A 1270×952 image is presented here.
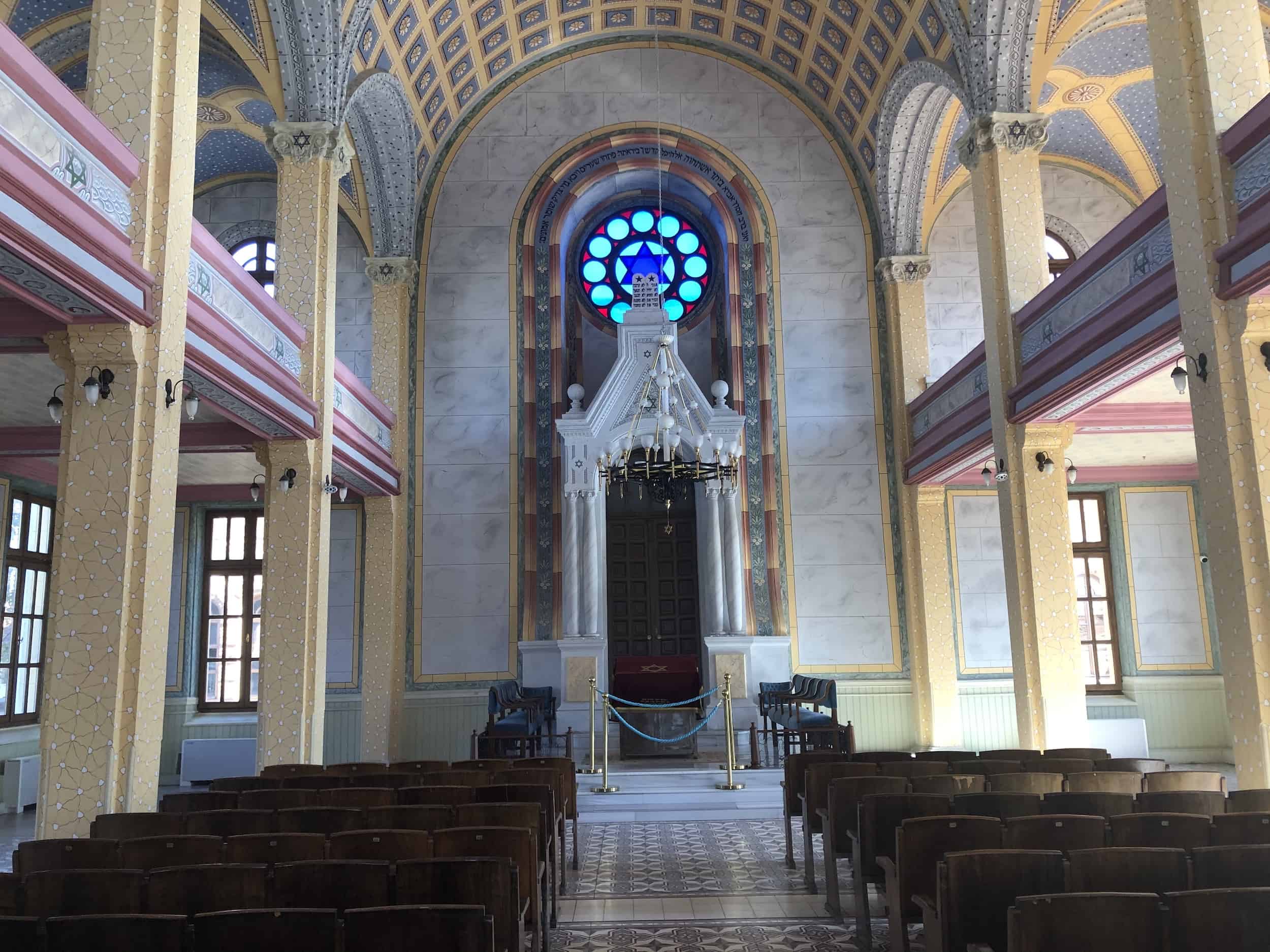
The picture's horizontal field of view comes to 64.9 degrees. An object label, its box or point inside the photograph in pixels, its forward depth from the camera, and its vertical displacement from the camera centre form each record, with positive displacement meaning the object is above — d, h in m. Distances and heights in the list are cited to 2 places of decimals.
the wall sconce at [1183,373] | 7.21 +1.98
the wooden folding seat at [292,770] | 8.12 -0.91
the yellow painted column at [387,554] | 14.51 +1.51
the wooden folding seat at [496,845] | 4.69 -0.89
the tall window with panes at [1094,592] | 16.08 +0.78
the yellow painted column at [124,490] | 6.48 +1.16
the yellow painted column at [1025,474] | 10.37 +1.79
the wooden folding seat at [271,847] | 4.57 -0.85
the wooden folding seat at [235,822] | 5.29 -0.85
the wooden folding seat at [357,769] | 8.00 -0.91
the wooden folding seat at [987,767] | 7.05 -0.88
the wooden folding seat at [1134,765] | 7.04 -0.90
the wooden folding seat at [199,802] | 6.06 -0.86
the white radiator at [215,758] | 14.55 -1.42
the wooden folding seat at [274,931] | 3.33 -0.90
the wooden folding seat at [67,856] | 4.51 -0.86
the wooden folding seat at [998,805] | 5.41 -0.87
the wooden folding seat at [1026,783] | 6.38 -0.90
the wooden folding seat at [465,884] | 4.02 -0.92
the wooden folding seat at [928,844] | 4.71 -0.94
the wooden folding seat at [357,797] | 6.23 -0.87
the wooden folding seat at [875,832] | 5.60 -1.04
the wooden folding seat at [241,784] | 7.12 -0.89
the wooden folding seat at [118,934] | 3.31 -0.89
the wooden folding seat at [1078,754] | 7.88 -0.89
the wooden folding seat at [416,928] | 3.35 -0.90
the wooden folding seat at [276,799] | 6.34 -0.88
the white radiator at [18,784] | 12.23 -1.45
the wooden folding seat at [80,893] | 3.94 -0.89
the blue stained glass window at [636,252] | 17.48 +6.83
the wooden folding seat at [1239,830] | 4.66 -0.89
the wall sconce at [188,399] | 7.13 +1.94
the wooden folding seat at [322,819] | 5.33 -0.85
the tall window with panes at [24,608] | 13.27 +0.77
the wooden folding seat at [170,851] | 4.59 -0.87
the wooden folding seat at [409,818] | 5.32 -0.86
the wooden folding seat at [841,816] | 6.29 -1.06
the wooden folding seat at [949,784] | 6.24 -0.88
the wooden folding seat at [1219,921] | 3.26 -0.91
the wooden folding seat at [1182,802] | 5.34 -0.87
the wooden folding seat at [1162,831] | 4.68 -0.89
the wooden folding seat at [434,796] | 6.21 -0.87
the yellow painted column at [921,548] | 15.00 +1.46
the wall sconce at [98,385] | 6.69 +1.85
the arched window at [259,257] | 16.72 +6.64
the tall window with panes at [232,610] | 15.93 +0.79
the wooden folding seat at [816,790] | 7.06 -1.01
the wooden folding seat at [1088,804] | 5.36 -0.87
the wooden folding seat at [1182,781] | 6.27 -0.89
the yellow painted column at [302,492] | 10.14 +1.76
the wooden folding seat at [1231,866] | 3.94 -0.90
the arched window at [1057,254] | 16.73 +6.41
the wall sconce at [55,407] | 7.63 +1.96
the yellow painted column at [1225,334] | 6.78 +2.11
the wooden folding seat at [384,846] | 4.59 -0.86
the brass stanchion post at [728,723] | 10.95 -0.81
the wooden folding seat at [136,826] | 5.23 -0.85
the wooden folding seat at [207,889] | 3.91 -0.89
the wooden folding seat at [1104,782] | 6.34 -0.89
